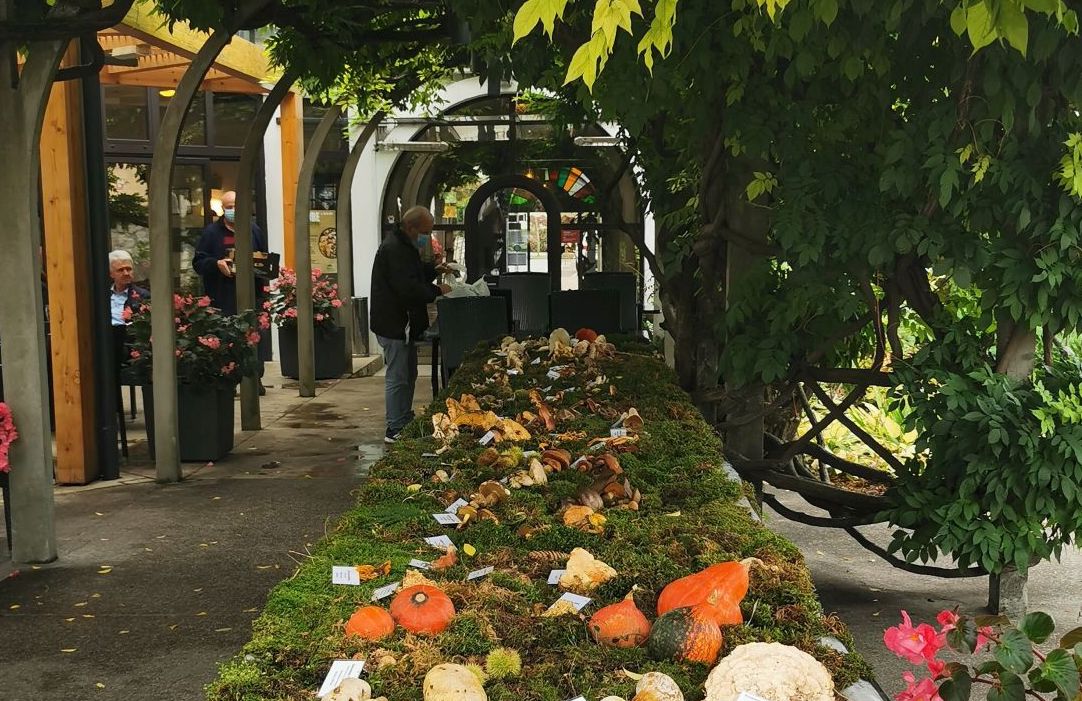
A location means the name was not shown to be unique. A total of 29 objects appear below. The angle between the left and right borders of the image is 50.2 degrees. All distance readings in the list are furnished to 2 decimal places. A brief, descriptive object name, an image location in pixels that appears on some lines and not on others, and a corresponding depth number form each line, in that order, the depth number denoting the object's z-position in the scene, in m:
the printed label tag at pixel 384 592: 2.40
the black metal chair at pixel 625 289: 11.10
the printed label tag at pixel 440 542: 2.81
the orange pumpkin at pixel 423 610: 2.21
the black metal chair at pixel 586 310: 9.50
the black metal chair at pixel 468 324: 8.70
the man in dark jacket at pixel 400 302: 8.63
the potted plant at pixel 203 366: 8.00
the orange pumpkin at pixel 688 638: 2.11
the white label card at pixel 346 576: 2.51
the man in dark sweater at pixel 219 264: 11.02
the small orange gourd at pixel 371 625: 2.18
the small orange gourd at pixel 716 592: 2.27
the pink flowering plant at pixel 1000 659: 1.95
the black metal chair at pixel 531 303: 11.34
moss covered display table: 2.07
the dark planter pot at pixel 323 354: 12.85
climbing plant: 4.35
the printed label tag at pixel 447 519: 3.03
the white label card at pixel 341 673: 1.94
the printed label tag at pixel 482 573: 2.58
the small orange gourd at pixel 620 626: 2.21
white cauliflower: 1.90
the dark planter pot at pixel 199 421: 8.14
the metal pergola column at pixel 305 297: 11.52
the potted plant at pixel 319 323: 11.98
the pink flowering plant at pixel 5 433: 5.44
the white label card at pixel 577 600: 2.35
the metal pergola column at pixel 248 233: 9.48
